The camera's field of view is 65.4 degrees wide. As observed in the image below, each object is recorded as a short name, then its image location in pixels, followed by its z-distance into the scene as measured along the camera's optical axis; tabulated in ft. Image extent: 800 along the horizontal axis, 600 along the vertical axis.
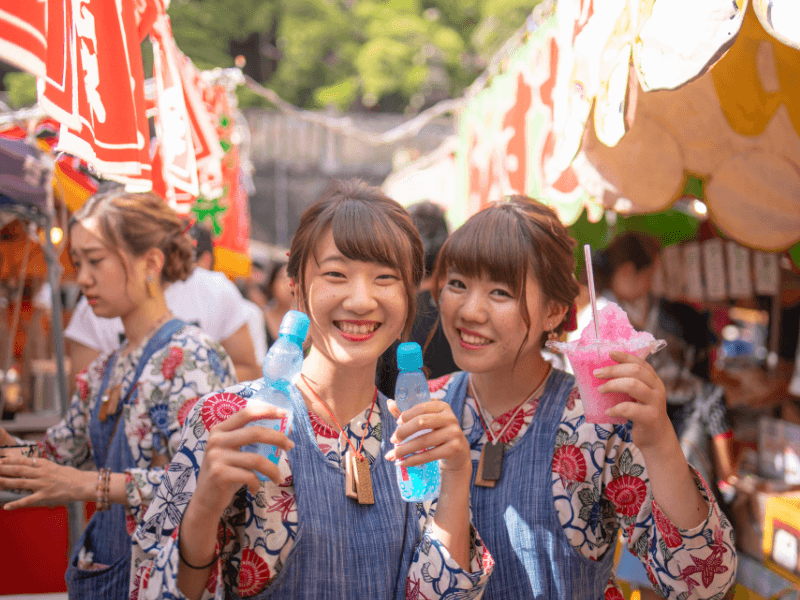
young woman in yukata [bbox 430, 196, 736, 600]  4.77
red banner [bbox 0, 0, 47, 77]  4.57
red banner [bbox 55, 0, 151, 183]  5.70
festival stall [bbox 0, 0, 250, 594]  5.24
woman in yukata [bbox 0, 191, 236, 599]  6.37
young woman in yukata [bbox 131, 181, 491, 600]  4.14
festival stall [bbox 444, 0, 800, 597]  5.68
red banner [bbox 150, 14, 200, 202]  8.16
